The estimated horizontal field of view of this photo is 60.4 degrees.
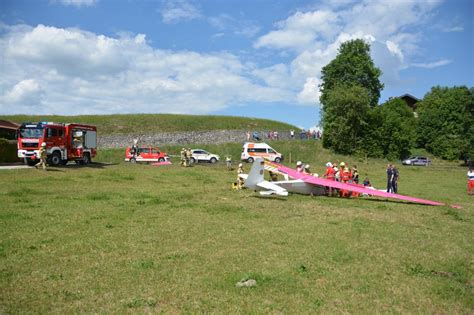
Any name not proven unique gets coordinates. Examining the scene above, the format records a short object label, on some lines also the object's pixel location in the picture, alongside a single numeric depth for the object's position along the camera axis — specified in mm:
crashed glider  17656
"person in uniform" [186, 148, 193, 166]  35000
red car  40125
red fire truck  27297
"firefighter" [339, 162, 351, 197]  21953
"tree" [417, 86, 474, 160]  59188
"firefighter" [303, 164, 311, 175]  23727
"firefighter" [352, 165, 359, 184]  22897
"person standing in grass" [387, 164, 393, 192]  22078
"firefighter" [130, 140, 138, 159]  38594
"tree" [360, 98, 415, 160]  55094
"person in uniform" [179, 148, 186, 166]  35250
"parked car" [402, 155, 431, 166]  55438
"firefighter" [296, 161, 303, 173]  22973
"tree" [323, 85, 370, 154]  52219
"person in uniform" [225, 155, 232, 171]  35206
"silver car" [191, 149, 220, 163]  43244
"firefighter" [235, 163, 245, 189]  21433
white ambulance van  45125
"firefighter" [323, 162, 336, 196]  21531
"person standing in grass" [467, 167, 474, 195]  25250
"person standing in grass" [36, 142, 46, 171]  25828
